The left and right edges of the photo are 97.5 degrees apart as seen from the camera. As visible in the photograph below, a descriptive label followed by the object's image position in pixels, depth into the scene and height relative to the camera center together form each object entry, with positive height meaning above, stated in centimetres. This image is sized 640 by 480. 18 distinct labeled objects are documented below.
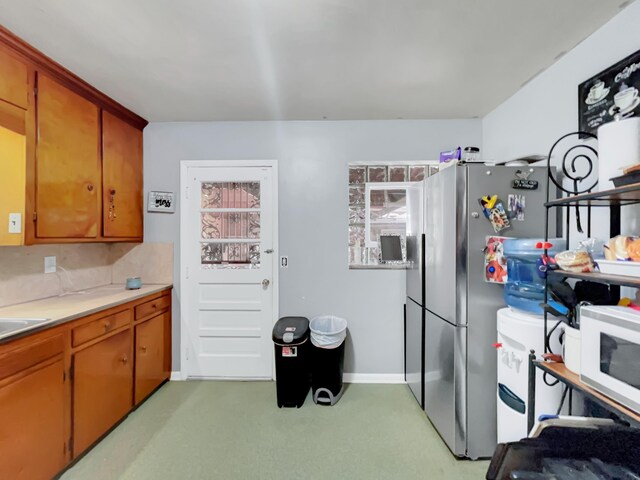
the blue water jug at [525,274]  152 -19
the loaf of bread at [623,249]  105 -3
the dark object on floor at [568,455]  77 -63
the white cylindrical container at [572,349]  120 -48
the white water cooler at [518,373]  144 -72
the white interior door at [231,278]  272 -37
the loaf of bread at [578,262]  118 -9
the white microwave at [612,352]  95 -41
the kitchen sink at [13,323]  159 -47
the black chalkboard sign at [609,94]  138 +77
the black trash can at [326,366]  232 -105
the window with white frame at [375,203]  272 +36
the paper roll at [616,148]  108 +37
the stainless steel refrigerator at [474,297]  173 -35
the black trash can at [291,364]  226 -100
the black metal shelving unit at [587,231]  99 +4
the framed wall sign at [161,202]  272 +37
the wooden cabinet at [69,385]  140 -89
